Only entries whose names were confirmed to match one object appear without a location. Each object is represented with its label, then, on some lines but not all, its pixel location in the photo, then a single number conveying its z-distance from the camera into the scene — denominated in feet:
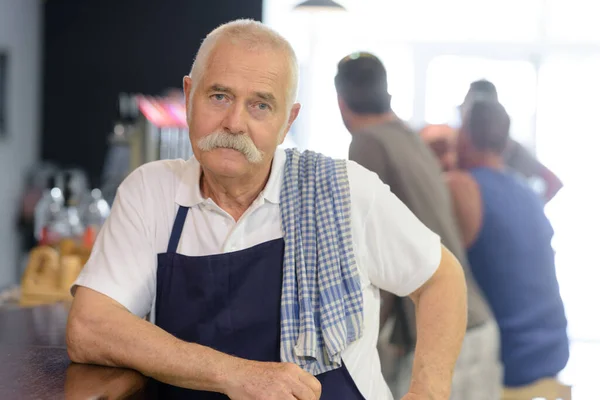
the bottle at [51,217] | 11.56
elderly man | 5.55
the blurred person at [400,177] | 8.95
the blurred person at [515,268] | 10.34
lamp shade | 17.31
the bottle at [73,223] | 11.63
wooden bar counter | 4.53
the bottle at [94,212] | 13.03
